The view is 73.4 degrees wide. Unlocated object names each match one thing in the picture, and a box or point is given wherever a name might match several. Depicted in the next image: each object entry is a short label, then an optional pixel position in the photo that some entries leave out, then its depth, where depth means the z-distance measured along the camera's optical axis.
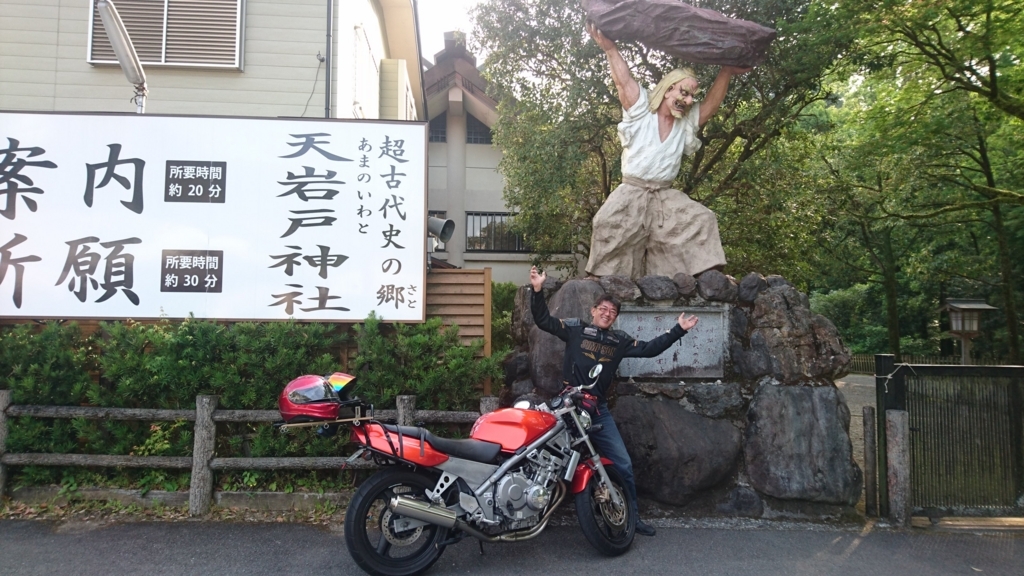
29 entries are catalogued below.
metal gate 6.29
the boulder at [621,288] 6.46
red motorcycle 4.48
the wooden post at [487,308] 6.91
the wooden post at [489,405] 6.02
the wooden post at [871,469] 6.30
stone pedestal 6.11
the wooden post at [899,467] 6.11
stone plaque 6.41
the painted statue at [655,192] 6.79
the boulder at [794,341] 6.39
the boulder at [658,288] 6.46
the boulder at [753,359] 6.43
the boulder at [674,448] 6.05
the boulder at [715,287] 6.52
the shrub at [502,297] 14.13
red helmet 4.40
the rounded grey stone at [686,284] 6.50
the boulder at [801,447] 6.12
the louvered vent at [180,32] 9.68
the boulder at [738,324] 6.58
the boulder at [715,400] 6.31
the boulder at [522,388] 6.44
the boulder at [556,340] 6.28
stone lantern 14.16
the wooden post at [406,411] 5.94
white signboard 6.68
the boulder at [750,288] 6.61
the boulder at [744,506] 6.15
